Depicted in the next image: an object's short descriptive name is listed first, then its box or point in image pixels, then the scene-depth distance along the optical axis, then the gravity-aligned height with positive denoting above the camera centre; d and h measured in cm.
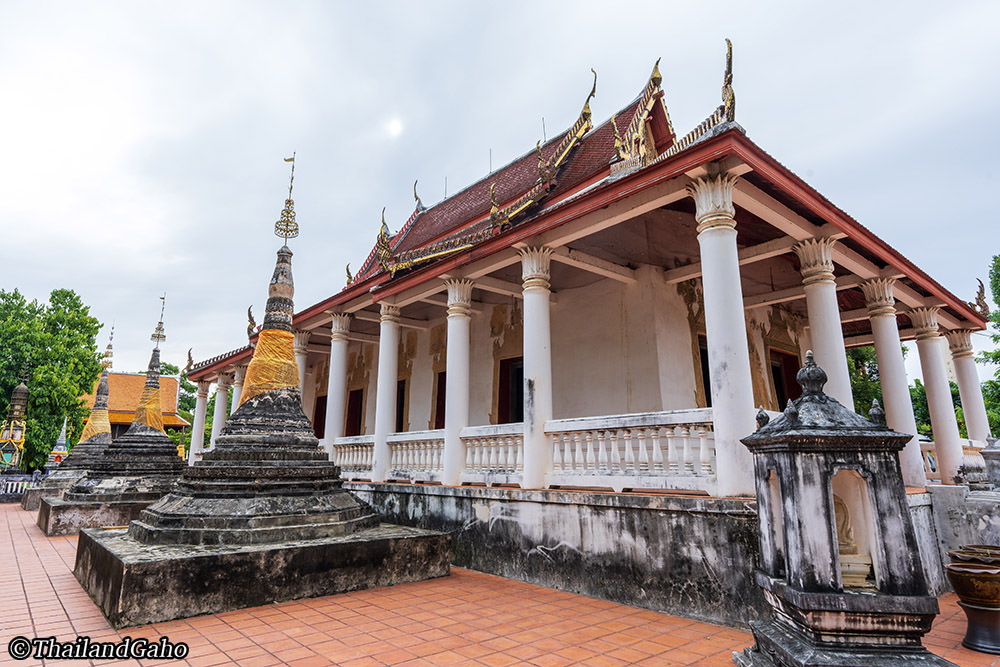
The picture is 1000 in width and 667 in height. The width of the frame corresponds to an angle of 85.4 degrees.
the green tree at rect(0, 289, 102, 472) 1655 +301
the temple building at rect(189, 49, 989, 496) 475 +195
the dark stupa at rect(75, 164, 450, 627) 405 -72
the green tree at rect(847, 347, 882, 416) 1446 +189
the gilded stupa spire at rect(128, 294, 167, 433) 1030 +94
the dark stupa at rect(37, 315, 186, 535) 816 -44
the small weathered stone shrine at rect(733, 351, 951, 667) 223 -43
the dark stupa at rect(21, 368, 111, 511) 1184 -10
